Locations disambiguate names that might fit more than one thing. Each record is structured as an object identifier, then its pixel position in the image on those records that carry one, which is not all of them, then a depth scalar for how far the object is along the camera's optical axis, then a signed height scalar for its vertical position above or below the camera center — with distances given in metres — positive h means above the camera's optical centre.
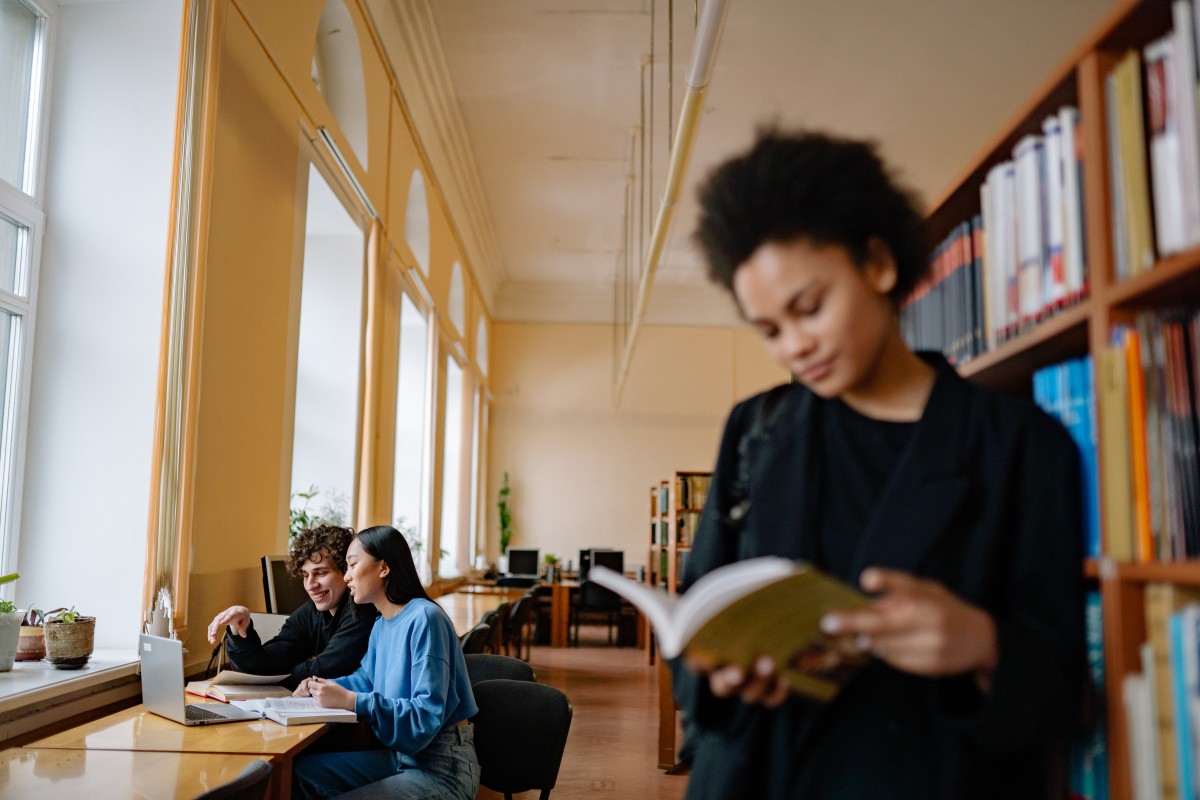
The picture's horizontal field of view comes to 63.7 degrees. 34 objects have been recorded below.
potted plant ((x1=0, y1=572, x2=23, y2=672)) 2.81 -0.38
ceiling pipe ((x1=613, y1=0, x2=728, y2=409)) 4.06 +1.97
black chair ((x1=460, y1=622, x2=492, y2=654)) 4.82 -0.67
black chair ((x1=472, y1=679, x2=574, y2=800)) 3.23 -0.75
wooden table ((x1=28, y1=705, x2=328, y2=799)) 2.38 -0.61
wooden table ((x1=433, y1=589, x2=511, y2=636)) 6.24 -0.78
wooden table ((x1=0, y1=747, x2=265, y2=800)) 2.00 -0.59
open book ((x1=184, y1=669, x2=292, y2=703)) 3.06 -0.60
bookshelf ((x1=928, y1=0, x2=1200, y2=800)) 1.14 +0.27
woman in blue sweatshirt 2.78 -0.57
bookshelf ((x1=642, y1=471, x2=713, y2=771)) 9.09 -0.14
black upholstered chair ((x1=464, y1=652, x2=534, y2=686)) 3.91 -0.66
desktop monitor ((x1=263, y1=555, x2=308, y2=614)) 4.05 -0.35
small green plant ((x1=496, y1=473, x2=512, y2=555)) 13.46 -0.18
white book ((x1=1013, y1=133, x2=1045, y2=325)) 1.43 +0.43
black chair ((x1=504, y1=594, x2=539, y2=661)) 8.20 -1.05
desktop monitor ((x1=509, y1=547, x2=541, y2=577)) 12.06 -0.68
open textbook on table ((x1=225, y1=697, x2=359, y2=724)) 2.70 -0.59
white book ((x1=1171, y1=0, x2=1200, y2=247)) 1.07 +0.44
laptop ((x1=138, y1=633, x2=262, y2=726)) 2.66 -0.53
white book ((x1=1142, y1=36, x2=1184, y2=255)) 1.10 +0.43
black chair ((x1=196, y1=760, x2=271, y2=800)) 1.60 -0.49
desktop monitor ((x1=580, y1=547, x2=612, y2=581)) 12.11 -0.66
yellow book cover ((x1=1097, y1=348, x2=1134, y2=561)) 1.19 +0.07
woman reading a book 1.13 +0.00
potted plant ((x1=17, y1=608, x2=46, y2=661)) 3.02 -0.44
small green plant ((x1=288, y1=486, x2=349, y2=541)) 5.62 -0.05
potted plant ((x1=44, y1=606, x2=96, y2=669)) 2.93 -0.42
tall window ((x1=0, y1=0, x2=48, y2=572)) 3.21 +0.91
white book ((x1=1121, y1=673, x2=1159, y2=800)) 1.13 -0.26
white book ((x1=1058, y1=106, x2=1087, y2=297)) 1.32 +0.42
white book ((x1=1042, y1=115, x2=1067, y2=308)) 1.37 +0.41
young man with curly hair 3.37 -0.43
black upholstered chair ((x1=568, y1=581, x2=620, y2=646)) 10.66 -1.07
